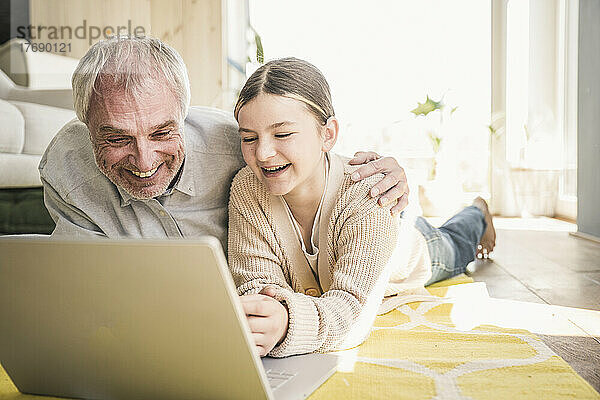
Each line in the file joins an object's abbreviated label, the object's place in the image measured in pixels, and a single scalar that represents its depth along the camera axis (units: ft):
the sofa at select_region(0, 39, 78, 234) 6.81
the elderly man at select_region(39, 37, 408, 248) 3.64
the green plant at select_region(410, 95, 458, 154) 13.88
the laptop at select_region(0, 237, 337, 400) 2.13
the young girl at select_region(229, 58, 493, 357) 3.24
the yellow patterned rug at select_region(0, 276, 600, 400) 2.79
